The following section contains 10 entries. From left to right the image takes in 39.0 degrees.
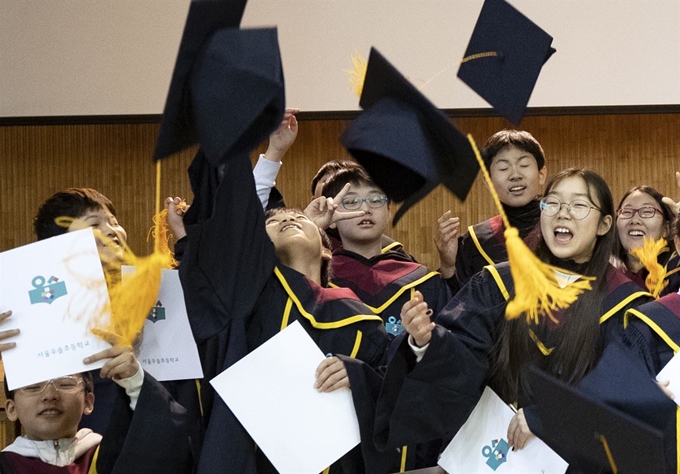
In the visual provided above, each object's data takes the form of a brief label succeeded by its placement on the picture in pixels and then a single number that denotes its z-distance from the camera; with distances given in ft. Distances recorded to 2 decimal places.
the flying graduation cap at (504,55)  9.25
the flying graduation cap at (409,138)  7.95
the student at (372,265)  11.42
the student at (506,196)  12.22
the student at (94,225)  10.19
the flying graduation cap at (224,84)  7.56
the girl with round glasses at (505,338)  8.84
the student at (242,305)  8.75
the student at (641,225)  12.71
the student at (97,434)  8.79
